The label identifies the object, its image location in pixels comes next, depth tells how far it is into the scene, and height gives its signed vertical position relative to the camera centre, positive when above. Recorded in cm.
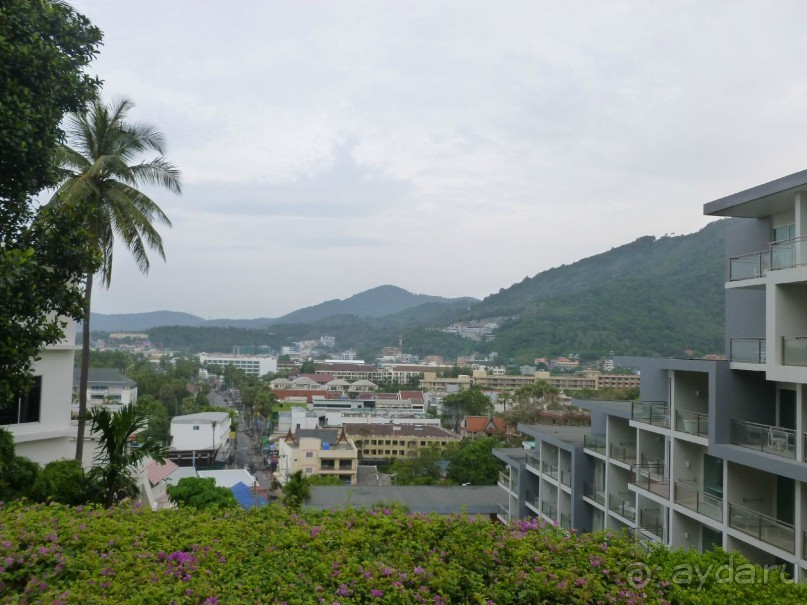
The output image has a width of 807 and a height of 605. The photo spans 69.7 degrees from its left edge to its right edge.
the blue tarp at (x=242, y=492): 2392 -698
